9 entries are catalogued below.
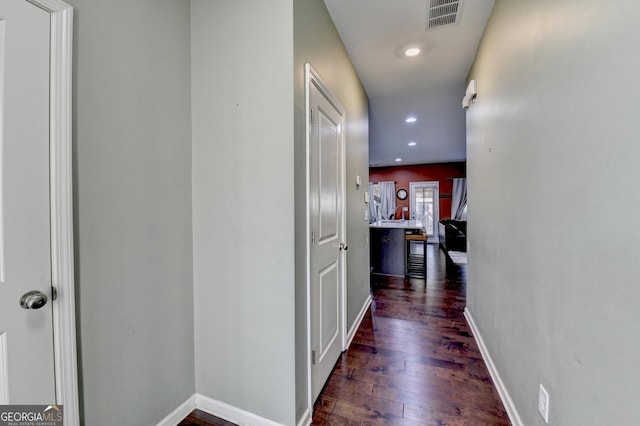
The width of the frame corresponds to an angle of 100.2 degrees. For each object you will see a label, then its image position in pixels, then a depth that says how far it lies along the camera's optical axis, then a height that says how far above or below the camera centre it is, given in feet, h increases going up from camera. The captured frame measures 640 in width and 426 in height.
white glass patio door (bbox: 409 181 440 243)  29.61 +0.73
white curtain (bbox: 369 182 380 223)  26.81 +0.91
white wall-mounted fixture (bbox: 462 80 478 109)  8.27 +3.78
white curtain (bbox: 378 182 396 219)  30.73 +1.58
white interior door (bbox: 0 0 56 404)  2.98 +0.12
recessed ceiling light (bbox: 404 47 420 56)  8.09 +4.95
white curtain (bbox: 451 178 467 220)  27.50 +1.36
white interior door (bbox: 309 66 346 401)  5.46 -0.45
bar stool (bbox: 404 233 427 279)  15.57 -3.55
